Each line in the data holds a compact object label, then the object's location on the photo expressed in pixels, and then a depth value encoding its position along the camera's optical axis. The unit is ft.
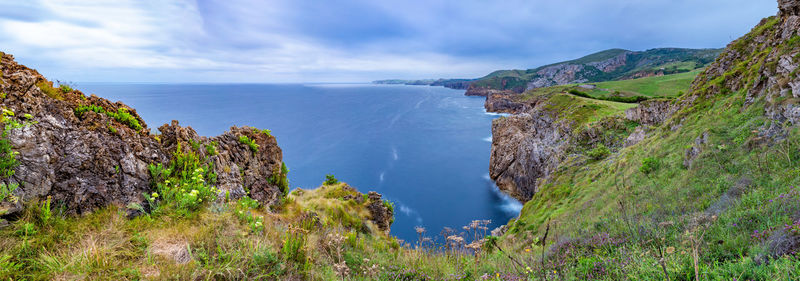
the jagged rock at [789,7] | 41.72
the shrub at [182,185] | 18.33
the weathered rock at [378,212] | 52.80
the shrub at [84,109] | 19.64
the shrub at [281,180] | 39.04
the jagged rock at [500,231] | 64.82
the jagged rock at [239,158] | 25.17
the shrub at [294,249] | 15.50
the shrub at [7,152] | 14.24
